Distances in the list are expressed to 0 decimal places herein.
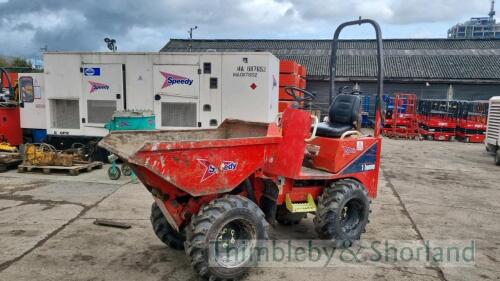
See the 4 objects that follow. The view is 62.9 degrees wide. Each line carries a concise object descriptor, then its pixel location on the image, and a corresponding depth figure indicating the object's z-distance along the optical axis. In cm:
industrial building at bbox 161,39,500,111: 2403
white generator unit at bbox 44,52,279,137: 923
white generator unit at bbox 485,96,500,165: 1222
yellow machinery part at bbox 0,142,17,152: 921
